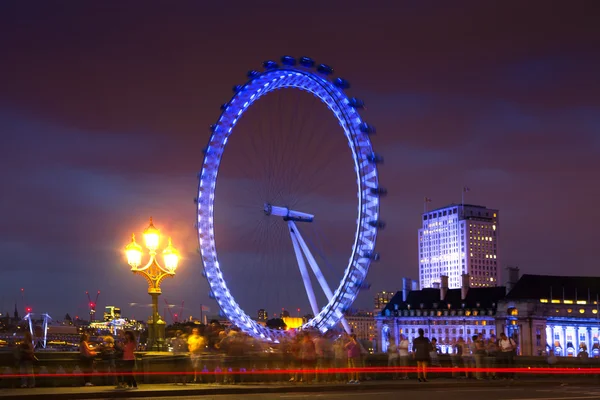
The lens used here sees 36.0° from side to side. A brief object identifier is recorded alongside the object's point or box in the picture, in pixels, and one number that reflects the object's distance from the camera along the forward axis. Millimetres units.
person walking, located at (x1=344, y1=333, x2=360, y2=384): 32094
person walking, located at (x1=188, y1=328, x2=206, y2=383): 30516
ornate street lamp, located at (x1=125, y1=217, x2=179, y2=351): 37875
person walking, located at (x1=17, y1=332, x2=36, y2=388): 27375
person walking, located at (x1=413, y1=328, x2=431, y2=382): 32188
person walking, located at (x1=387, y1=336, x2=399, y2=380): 34809
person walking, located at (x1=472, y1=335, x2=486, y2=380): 35125
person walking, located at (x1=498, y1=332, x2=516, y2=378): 35281
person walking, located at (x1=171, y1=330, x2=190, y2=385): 30469
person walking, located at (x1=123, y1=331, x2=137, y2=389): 27641
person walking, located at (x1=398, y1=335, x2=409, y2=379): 35166
